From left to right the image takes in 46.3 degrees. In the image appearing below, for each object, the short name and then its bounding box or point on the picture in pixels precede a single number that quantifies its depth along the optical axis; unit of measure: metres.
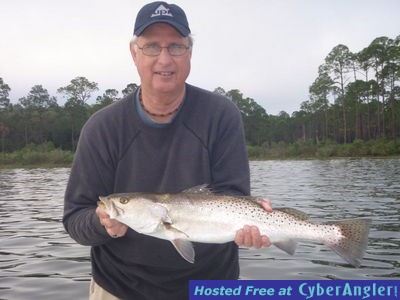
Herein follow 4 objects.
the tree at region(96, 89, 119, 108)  91.69
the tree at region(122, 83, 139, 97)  87.69
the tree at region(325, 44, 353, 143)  68.12
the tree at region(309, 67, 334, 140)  74.32
